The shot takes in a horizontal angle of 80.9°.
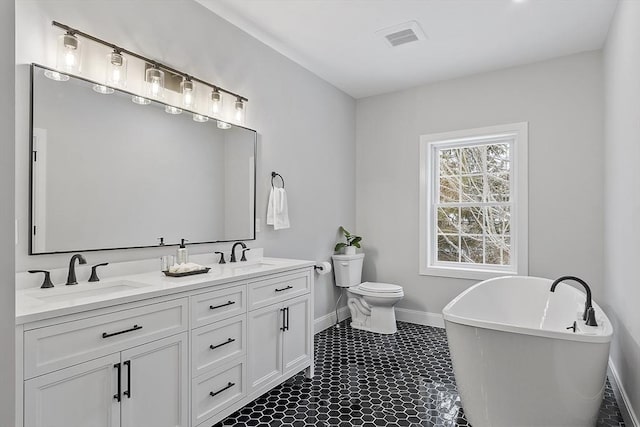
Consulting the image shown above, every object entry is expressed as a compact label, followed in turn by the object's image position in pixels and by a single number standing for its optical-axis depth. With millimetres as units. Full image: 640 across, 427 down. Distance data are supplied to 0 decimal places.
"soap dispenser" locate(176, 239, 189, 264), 2299
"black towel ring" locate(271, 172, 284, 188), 3266
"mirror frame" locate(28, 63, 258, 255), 1756
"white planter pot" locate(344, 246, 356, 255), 4145
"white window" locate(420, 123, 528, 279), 3740
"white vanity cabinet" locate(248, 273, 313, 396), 2318
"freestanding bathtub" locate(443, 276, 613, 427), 1812
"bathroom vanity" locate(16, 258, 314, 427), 1363
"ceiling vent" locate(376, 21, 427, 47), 2959
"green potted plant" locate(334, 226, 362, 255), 4160
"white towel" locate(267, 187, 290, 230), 3178
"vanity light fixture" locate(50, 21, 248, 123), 1868
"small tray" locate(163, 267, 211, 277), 2096
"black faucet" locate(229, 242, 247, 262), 2771
